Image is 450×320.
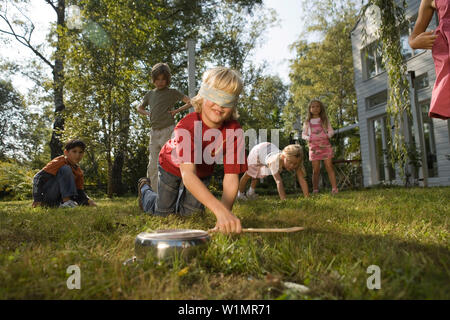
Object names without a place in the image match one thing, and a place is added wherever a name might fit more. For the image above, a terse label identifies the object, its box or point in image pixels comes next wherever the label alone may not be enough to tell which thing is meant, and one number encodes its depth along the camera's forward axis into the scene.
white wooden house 9.53
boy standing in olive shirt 5.21
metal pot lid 1.52
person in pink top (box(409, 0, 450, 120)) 2.21
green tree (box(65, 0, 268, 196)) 8.16
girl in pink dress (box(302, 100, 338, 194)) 6.63
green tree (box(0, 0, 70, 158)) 8.55
